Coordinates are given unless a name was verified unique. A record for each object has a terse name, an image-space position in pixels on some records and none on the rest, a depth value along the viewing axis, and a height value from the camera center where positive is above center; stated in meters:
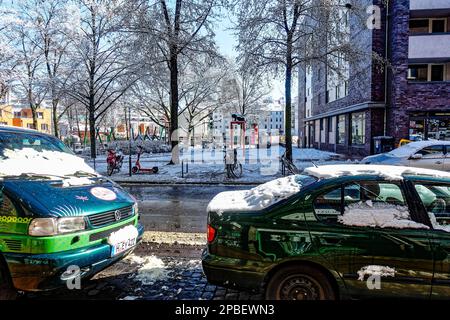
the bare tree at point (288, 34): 16.27 +4.84
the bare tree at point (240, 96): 39.91 +5.05
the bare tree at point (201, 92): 36.41 +4.99
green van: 3.35 -0.87
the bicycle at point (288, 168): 14.06 -1.31
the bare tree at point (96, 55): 20.08 +4.98
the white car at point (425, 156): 11.48 -0.75
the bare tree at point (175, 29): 17.11 +5.49
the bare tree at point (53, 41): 22.14 +6.83
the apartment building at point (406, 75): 19.69 +3.48
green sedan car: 3.23 -1.00
